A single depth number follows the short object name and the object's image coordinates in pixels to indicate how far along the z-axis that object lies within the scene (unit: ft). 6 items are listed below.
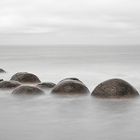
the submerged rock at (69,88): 53.11
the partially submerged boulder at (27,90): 52.80
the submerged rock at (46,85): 59.57
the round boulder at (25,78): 68.71
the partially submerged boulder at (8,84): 59.52
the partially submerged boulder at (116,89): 50.21
